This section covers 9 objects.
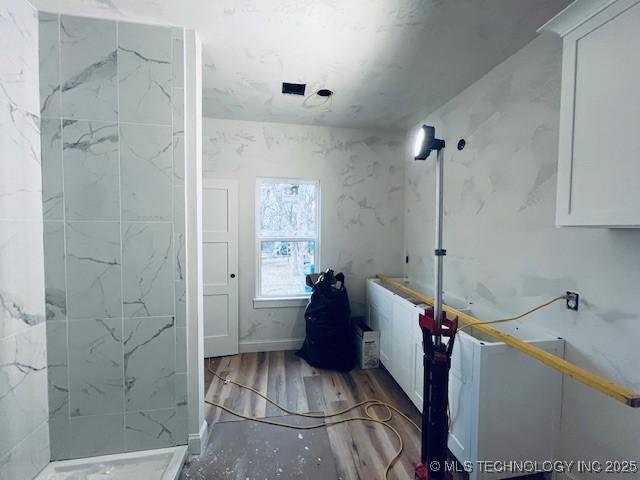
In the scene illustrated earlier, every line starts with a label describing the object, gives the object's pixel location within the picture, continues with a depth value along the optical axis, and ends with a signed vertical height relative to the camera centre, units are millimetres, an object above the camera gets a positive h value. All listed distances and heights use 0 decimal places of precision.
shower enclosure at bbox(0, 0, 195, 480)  1411 -126
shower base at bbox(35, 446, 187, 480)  1472 -1302
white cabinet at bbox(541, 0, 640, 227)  957 +429
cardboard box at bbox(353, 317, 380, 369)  2695 -1164
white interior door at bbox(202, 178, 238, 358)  2865 -400
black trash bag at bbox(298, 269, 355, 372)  2680 -970
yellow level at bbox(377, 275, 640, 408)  968 -558
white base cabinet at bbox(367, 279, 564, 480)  1426 -906
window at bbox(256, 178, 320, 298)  3115 -106
